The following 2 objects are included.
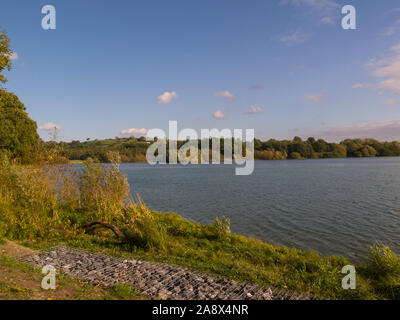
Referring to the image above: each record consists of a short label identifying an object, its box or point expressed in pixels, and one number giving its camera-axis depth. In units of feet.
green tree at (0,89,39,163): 122.42
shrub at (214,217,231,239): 37.78
